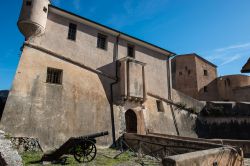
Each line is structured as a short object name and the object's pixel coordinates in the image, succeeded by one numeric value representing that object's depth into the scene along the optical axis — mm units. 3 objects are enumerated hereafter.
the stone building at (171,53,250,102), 34062
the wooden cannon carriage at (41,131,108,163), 8602
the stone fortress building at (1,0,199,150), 11266
